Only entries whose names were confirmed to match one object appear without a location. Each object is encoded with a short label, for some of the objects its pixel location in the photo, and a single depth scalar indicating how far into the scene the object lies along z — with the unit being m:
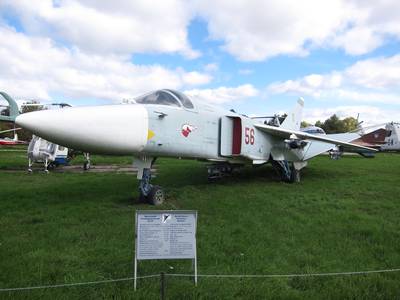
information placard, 3.45
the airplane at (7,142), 33.36
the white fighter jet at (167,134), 5.63
